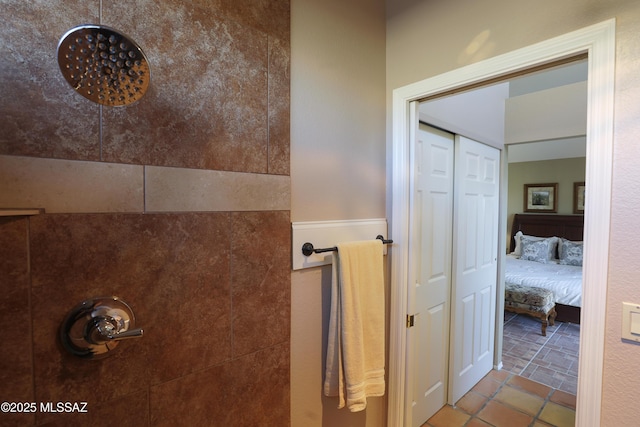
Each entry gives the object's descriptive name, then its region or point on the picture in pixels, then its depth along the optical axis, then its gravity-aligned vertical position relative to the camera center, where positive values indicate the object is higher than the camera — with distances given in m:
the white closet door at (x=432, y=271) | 1.90 -0.47
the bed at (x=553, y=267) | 3.63 -0.98
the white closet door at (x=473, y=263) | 2.20 -0.49
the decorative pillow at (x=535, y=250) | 4.99 -0.82
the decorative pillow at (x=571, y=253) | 4.58 -0.80
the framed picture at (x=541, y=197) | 5.54 +0.15
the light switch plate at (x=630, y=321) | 0.87 -0.36
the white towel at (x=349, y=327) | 1.20 -0.52
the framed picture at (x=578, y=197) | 5.18 +0.14
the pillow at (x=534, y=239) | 5.07 -0.70
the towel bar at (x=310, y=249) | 1.16 -0.19
